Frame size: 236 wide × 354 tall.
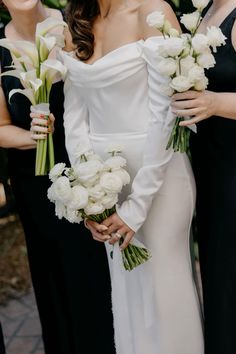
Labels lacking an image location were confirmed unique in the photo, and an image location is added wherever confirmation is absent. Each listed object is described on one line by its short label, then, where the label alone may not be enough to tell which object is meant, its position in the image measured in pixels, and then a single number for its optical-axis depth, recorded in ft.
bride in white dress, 8.33
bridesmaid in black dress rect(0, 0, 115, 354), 10.13
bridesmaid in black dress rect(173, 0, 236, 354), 7.93
